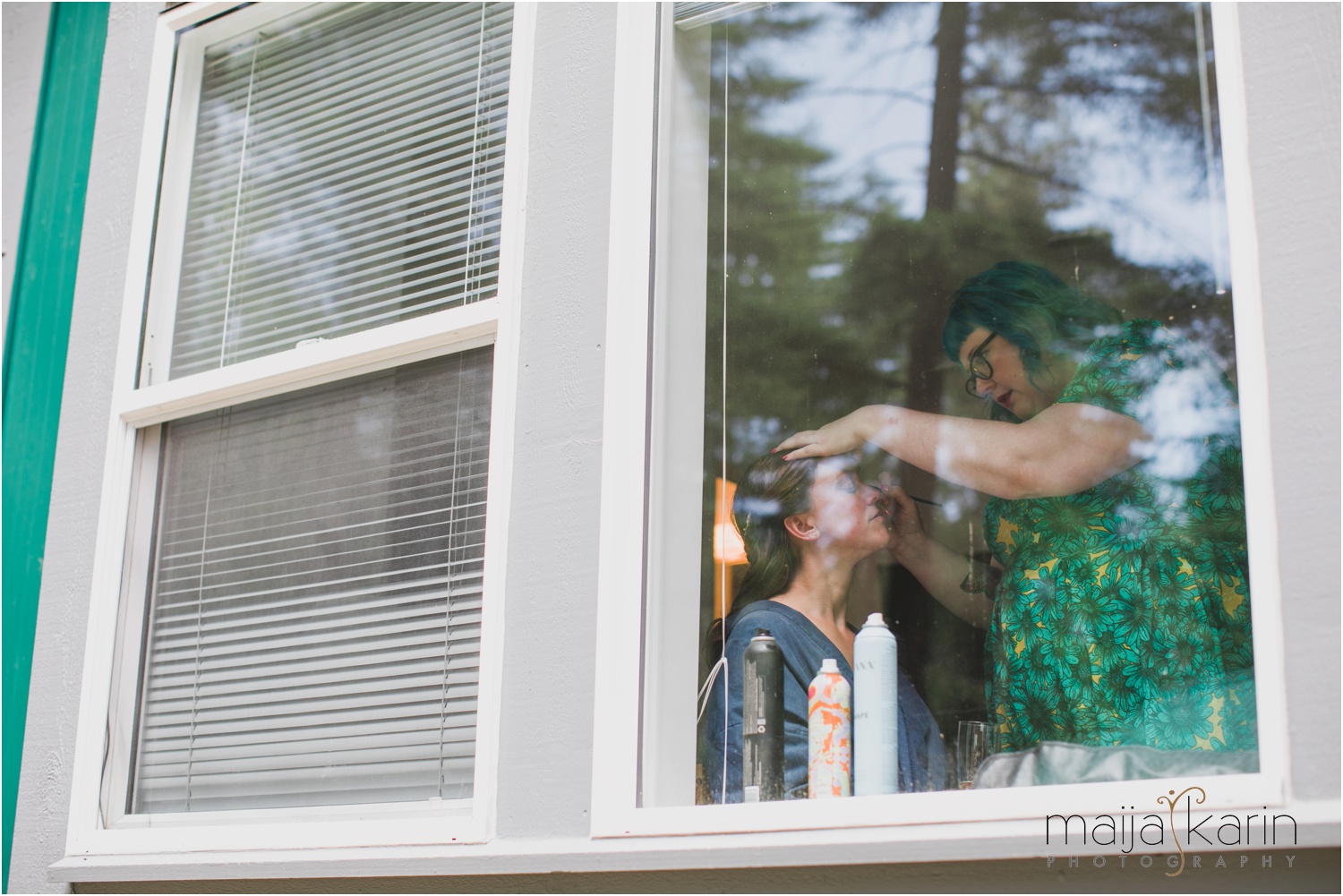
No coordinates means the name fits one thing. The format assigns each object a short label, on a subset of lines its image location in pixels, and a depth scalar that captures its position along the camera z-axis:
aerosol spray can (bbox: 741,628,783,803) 1.88
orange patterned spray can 1.81
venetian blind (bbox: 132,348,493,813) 2.16
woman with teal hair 2.08
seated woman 1.88
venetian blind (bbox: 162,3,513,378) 2.43
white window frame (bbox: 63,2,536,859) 2.03
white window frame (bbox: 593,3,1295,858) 1.41
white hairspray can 1.79
